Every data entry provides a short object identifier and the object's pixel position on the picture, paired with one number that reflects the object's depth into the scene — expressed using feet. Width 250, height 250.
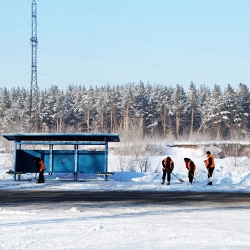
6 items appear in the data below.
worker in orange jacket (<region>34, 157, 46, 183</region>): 93.67
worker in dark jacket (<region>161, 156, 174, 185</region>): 93.03
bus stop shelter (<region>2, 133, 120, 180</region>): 100.21
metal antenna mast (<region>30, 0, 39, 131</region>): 175.18
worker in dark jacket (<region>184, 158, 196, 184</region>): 93.57
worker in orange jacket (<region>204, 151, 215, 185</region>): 92.20
